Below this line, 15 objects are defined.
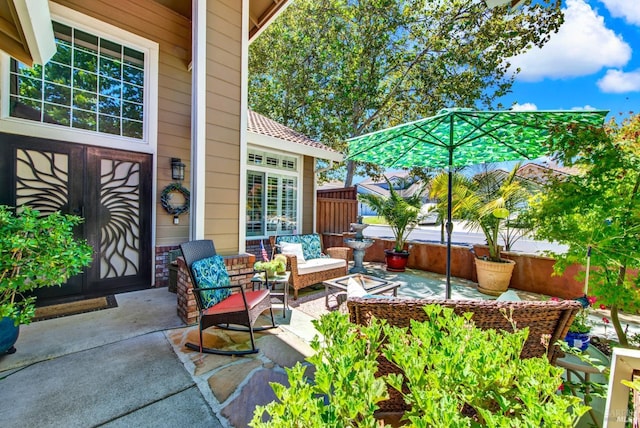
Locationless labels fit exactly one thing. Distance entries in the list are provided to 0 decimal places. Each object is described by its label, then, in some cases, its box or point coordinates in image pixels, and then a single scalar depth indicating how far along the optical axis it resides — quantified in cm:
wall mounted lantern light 512
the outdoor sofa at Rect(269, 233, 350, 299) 461
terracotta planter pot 513
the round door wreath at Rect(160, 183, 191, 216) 500
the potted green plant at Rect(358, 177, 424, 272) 684
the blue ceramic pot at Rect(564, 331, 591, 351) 207
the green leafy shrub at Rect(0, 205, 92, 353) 232
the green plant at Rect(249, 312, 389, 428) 84
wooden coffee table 382
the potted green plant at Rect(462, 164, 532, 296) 498
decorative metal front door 380
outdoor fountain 631
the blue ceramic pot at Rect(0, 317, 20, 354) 253
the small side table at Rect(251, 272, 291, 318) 380
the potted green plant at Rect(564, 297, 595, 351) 207
